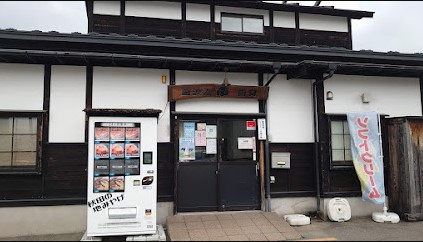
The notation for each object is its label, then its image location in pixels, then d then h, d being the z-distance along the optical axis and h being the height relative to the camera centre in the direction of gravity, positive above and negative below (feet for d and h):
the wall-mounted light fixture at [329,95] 24.02 +3.91
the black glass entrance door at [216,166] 21.81 -1.52
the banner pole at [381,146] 22.36 -0.21
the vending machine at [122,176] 17.70 -1.79
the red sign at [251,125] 23.06 +1.52
